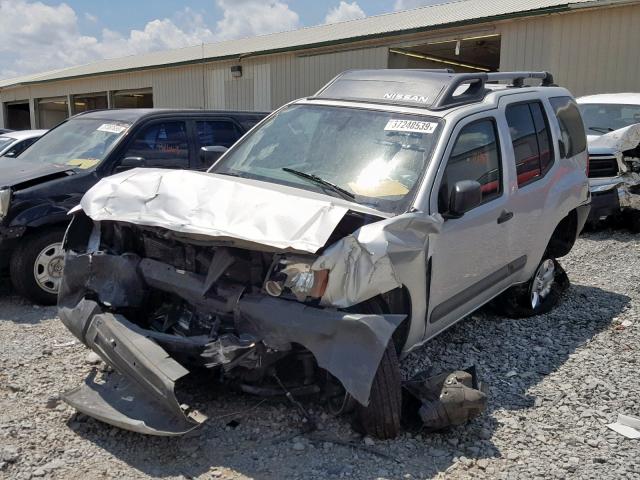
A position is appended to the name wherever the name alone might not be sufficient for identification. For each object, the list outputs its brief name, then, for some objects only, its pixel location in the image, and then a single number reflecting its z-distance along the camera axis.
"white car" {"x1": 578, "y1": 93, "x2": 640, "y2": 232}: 8.79
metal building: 12.41
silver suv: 3.11
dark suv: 5.37
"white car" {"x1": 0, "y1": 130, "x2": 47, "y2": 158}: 11.05
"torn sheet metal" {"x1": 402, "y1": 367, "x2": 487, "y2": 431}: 3.39
